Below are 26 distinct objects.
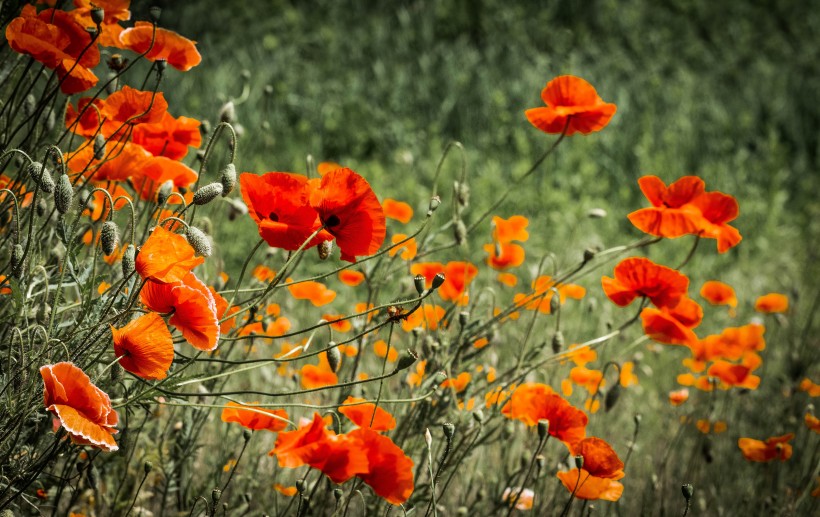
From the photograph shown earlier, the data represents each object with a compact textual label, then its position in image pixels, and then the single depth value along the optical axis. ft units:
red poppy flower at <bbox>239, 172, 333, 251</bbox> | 8.30
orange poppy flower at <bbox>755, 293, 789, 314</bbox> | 11.66
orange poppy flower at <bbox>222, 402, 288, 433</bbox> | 8.50
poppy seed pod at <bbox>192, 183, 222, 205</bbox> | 8.23
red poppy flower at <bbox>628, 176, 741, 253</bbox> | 8.83
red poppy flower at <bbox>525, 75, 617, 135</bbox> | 8.90
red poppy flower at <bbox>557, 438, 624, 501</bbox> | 8.58
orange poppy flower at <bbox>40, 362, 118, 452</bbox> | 8.03
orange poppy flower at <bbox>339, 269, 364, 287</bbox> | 9.54
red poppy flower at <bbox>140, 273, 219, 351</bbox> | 8.16
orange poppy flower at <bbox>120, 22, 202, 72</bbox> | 8.49
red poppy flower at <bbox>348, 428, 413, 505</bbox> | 8.23
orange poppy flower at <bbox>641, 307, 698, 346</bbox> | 8.98
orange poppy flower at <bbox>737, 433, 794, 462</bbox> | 9.28
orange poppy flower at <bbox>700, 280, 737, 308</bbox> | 11.24
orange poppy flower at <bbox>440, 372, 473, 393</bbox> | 9.06
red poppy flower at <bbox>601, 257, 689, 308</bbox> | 8.81
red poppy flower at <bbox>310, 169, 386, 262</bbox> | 8.33
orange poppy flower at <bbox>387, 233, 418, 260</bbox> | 9.22
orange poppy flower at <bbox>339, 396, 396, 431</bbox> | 8.50
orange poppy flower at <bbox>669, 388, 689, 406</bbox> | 10.17
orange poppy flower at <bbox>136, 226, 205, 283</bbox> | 8.08
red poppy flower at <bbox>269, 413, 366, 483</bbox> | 8.18
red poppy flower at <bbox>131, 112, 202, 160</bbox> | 8.63
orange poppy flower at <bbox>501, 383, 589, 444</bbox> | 8.71
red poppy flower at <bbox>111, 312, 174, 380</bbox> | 8.11
